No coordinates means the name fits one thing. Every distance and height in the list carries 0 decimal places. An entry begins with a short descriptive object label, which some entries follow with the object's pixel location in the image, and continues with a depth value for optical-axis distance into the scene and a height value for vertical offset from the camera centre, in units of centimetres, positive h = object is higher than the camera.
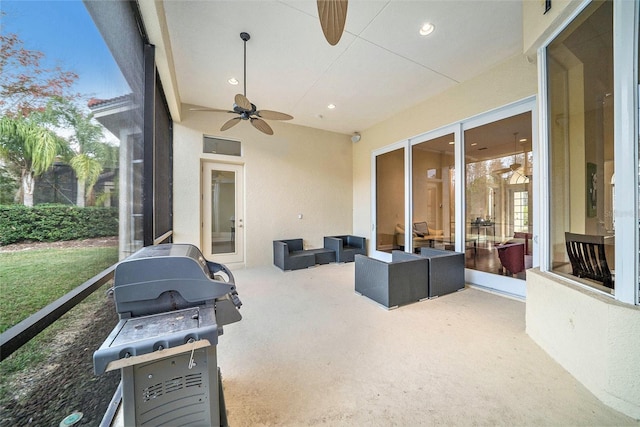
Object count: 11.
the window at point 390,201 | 538 +31
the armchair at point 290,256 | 495 -91
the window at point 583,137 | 177 +71
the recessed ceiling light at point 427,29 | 277 +221
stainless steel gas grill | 98 -47
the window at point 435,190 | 439 +47
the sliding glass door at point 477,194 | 347 +36
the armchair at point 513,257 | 351 -65
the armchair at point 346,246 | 557 -81
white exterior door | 505 +4
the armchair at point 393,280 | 301 -89
